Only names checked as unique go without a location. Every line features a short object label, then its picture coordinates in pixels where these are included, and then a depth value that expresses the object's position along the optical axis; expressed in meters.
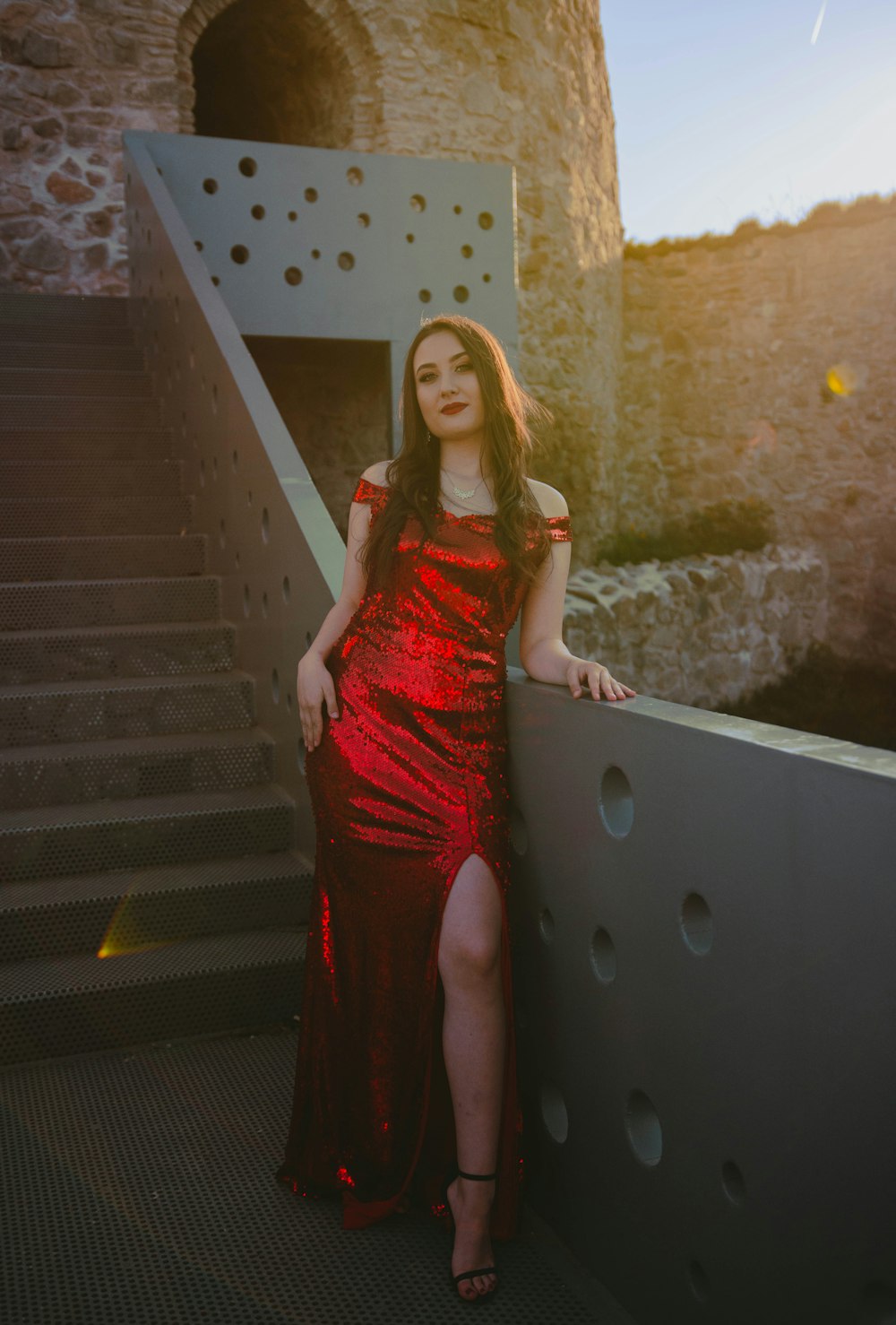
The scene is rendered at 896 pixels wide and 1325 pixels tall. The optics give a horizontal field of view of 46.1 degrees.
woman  2.00
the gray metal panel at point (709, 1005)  1.32
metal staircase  2.82
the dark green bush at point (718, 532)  12.06
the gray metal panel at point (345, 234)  6.23
